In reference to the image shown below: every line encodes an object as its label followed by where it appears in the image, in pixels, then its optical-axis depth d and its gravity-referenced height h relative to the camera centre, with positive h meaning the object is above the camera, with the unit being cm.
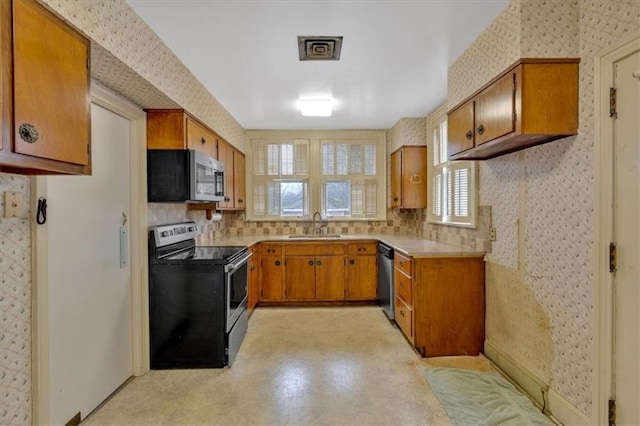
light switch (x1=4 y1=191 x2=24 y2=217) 146 +3
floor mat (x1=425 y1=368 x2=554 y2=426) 191 -126
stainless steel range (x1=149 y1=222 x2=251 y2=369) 256 -80
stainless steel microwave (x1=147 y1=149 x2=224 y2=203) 255 +28
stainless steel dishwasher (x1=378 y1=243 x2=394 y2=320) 350 -81
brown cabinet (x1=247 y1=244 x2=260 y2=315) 365 -84
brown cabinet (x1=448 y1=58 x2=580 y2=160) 177 +61
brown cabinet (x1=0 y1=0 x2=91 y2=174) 111 +46
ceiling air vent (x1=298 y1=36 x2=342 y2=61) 222 +118
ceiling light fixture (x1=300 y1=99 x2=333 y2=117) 337 +111
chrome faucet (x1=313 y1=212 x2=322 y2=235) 480 -27
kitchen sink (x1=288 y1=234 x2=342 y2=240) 436 -38
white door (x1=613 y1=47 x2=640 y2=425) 148 -14
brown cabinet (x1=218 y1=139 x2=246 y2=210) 368 +44
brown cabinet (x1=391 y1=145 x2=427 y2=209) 415 +44
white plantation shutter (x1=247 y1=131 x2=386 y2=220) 485 +49
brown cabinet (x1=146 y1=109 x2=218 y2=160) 256 +66
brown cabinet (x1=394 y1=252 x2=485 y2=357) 274 -83
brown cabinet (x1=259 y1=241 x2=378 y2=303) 416 -84
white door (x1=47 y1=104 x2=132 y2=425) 178 -44
